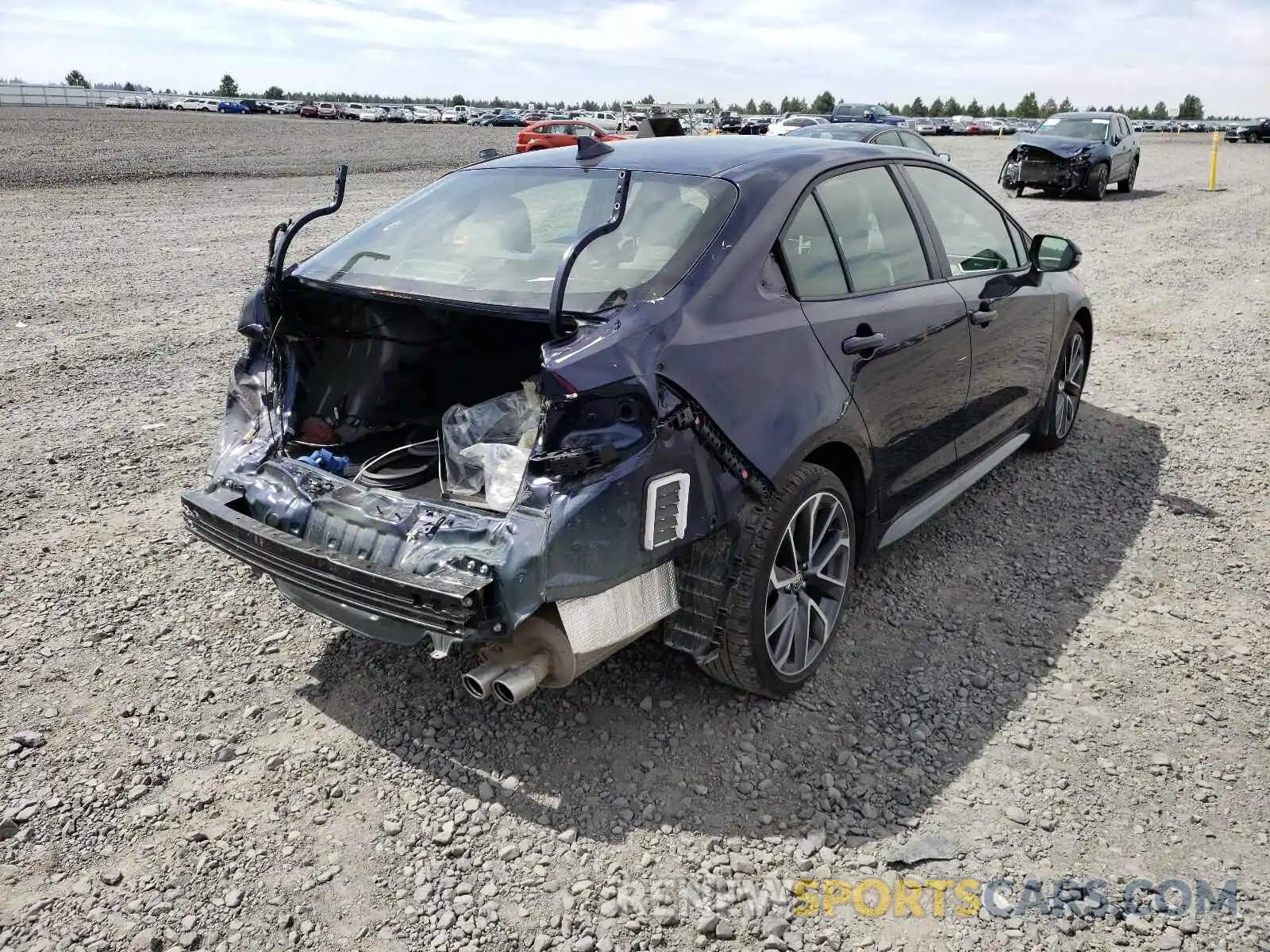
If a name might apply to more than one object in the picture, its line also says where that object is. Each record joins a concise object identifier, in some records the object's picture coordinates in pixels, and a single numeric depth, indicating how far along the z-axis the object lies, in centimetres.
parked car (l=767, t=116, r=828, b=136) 2698
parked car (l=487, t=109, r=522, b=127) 5959
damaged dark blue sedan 267
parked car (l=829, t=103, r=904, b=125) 3197
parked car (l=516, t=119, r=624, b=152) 2256
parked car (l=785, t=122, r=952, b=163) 1458
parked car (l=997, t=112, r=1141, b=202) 1866
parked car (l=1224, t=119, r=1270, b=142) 4797
